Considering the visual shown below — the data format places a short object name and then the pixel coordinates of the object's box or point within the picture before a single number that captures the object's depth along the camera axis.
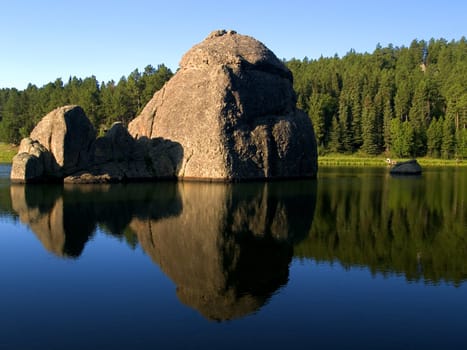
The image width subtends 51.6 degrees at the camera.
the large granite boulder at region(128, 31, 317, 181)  51.50
